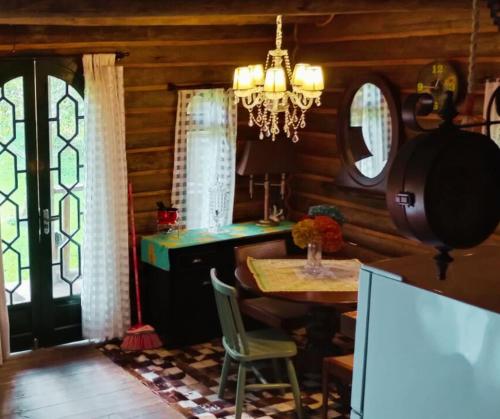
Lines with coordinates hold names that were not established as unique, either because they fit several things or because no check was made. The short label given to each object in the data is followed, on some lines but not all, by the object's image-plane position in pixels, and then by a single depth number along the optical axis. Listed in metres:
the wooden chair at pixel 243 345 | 4.73
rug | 5.09
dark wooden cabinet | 6.04
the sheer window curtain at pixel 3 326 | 5.55
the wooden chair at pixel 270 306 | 5.30
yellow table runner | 5.01
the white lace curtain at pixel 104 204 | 5.84
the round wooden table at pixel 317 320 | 4.86
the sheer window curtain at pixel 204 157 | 6.35
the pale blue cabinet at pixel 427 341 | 1.47
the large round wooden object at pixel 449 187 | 1.46
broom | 6.06
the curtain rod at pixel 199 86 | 6.22
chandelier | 5.14
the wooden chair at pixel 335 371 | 4.52
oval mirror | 5.88
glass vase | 5.29
